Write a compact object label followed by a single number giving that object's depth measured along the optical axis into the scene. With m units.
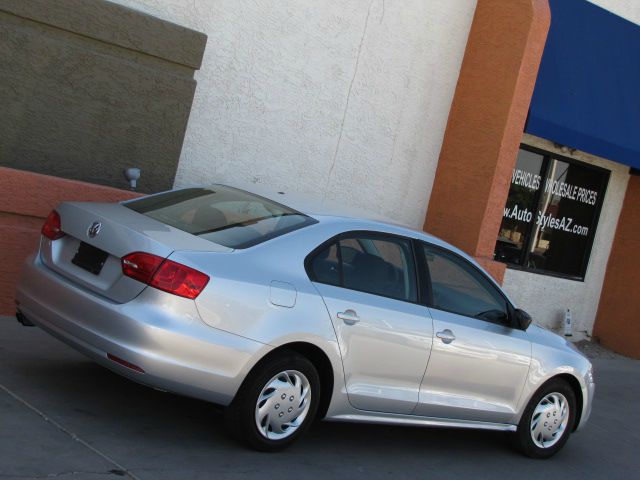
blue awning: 11.71
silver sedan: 5.23
